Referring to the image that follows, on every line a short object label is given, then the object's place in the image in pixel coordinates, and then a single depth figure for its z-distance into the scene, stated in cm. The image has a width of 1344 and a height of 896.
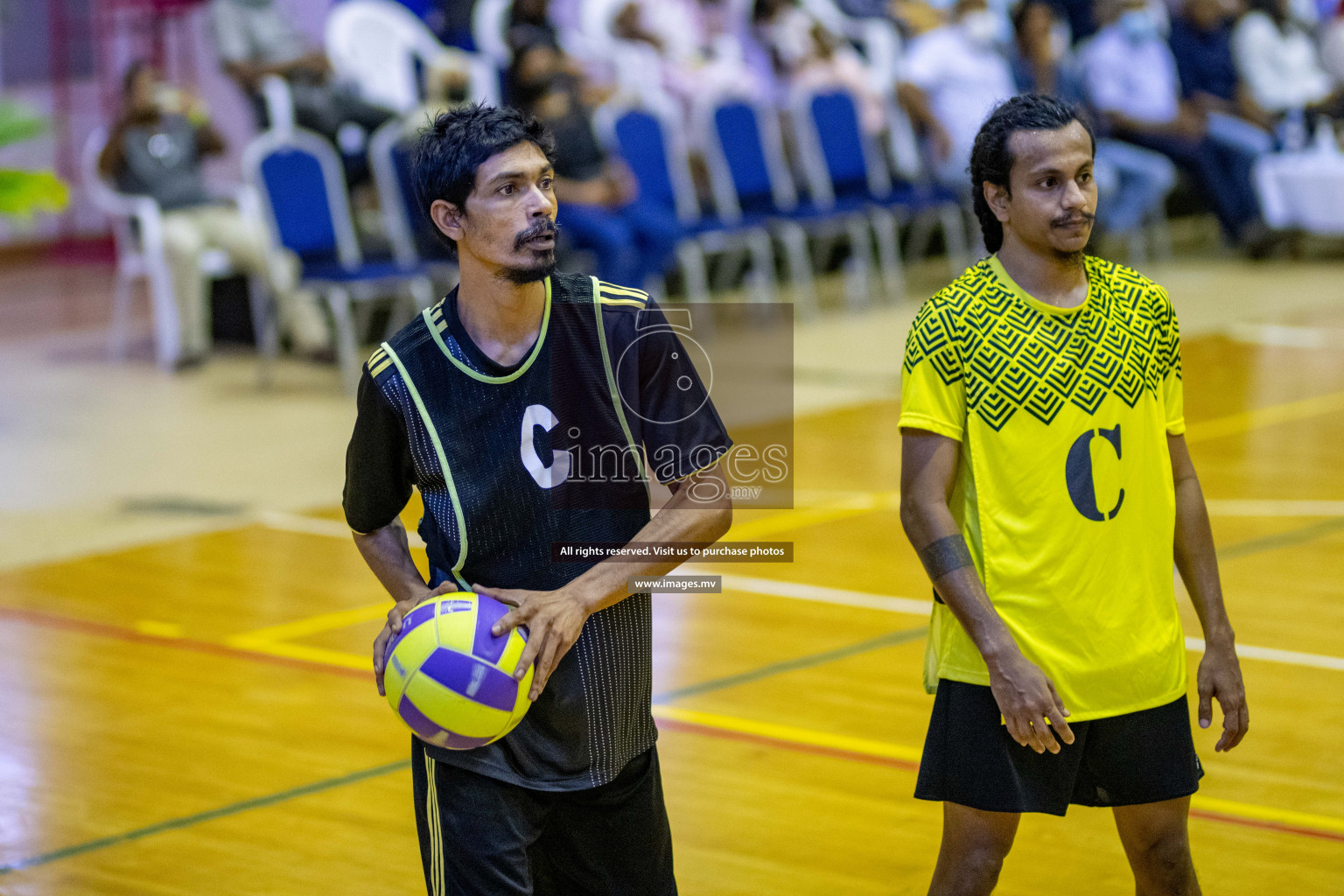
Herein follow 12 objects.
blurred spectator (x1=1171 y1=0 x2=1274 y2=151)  1405
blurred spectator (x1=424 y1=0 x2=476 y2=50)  1215
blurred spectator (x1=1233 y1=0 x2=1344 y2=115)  1448
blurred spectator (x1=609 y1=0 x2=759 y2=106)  1210
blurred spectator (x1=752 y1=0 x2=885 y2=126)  1254
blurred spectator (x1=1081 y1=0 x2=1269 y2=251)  1347
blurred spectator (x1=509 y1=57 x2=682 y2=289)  1020
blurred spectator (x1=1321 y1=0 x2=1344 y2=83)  1495
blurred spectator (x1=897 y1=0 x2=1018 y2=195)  1239
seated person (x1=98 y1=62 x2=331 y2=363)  1060
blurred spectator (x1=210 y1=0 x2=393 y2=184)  1077
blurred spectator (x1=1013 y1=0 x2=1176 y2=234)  1273
